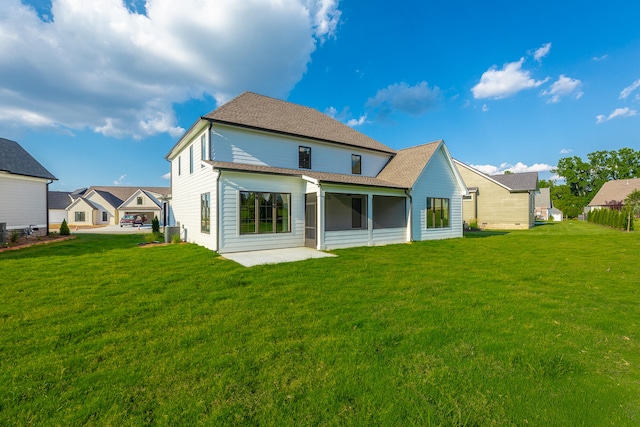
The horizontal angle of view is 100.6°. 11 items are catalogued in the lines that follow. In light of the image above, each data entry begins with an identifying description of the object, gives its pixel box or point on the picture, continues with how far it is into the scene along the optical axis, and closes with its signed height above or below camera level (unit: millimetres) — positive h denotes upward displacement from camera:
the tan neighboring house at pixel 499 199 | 25672 +1491
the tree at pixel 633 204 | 23109 +873
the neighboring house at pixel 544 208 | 53412 +1210
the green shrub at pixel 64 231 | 17594 -1063
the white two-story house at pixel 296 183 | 11055 +1504
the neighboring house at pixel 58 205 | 42281 +1633
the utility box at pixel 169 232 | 14211 -960
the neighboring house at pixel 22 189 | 14602 +1528
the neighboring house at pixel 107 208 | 38812 +987
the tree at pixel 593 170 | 56219 +9517
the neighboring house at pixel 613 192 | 41319 +3600
